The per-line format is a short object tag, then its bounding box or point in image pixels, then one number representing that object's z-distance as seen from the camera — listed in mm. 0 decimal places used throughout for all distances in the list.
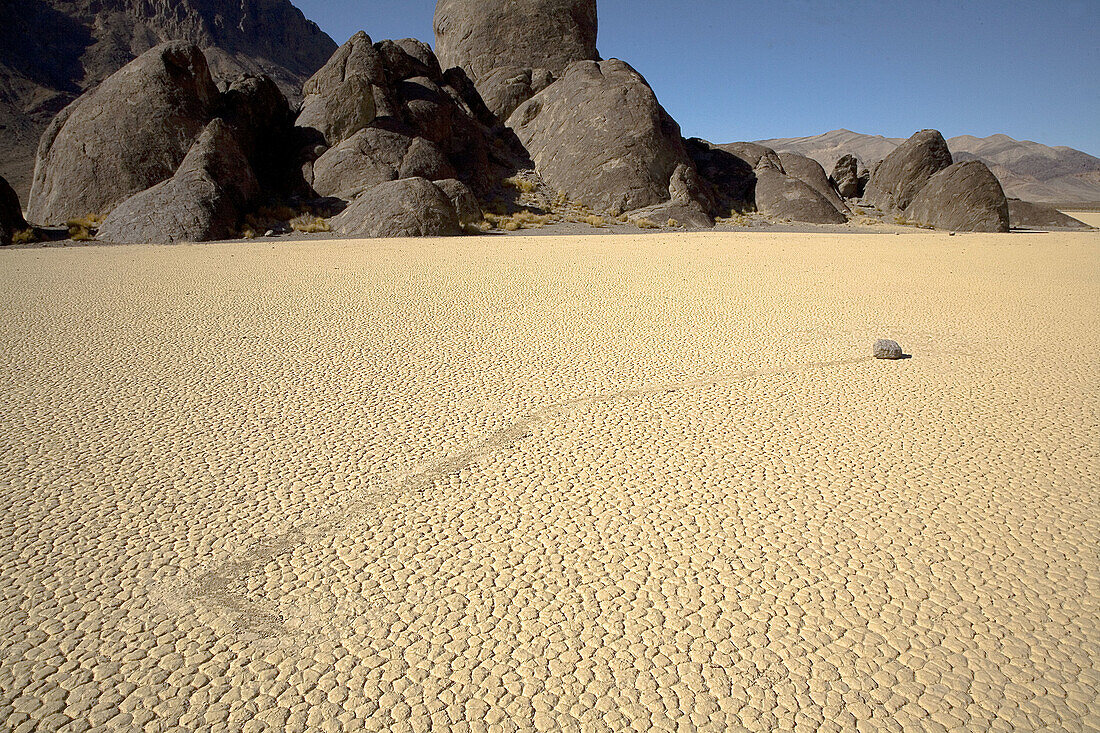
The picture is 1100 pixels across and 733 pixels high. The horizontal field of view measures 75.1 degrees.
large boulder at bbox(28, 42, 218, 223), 18406
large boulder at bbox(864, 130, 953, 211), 26453
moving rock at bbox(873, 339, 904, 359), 4746
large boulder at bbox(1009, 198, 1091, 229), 26219
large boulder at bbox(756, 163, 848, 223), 23602
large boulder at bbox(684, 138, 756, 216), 25391
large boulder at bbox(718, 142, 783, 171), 27203
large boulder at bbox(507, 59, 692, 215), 23156
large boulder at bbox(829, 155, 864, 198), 30673
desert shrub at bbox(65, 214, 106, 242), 15156
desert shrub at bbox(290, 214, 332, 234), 16781
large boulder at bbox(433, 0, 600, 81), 28125
